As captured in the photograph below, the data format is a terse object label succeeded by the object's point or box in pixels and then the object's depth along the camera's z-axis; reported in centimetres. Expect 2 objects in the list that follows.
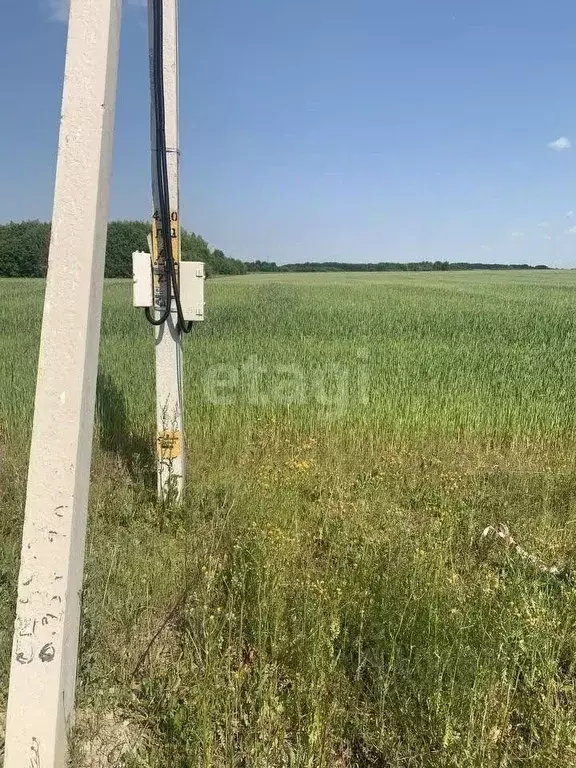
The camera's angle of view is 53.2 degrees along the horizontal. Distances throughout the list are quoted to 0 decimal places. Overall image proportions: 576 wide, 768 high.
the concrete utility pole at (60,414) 153
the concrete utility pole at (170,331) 308
